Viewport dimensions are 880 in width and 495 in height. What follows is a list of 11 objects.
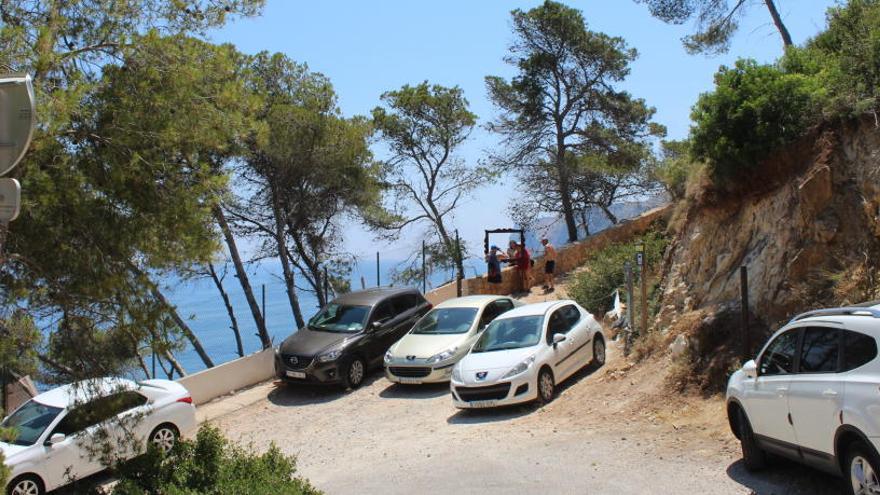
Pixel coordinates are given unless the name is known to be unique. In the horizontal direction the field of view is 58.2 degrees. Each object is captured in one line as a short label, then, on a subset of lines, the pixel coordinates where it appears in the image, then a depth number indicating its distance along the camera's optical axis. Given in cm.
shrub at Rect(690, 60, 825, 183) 1191
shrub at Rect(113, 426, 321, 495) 679
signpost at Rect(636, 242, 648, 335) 1345
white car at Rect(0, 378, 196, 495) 1041
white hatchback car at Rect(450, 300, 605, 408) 1217
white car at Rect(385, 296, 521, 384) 1448
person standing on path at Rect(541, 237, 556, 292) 2225
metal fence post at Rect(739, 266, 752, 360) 1028
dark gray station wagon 1501
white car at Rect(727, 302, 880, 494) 559
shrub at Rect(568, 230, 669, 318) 1816
